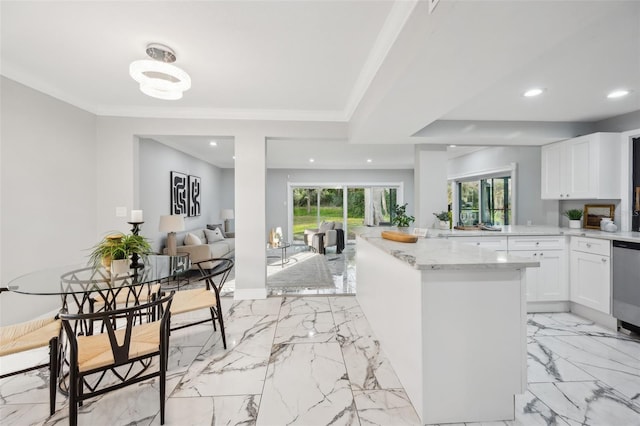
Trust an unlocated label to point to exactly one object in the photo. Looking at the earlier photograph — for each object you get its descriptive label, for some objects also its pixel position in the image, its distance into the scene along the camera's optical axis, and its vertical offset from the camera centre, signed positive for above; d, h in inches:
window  194.4 +10.5
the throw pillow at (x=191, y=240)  202.7 -22.3
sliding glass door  340.5 +5.5
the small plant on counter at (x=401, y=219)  142.6 -4.7
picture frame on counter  128.3 -1.5
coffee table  234.4 -45.0
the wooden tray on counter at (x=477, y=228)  141.9 -9.6
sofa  193.6 -26.9
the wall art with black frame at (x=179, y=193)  208.7 +13.9
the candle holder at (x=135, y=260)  85.8 -16.1
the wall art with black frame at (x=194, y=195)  239.8 +14.0
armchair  280.7 -30.8
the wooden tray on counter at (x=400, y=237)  88.7 -9.1
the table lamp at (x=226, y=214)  283.6 -3.7
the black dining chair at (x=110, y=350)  53.8 -31.4
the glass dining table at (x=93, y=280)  68.3 -19.5
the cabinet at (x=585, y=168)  123.1 +20.6
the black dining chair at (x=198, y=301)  87.0 -30.7
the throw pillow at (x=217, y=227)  262.7 -16.2
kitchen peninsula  60.9 -29.7
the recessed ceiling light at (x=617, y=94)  104.3 +46.0
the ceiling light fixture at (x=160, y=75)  80.9 +42.7
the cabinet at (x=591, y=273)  109.3 -27.2
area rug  174.6 -47.1
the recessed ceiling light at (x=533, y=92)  104.2 +46.5
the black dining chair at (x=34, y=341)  61.8 -30.7
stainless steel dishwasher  99.5 -27.9
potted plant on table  81.3 -12.3
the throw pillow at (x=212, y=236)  237.1 -22.5
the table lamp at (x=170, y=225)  171.6 -9.2
